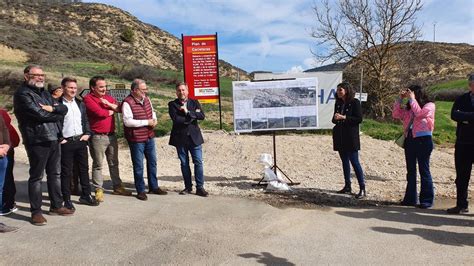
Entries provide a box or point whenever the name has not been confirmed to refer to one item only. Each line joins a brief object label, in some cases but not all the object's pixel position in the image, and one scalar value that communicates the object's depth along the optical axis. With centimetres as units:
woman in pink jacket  606
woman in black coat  681
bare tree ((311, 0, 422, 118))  1750
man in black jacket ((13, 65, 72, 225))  489
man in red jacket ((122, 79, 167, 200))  638
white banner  1107
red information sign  1263
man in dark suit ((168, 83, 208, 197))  671
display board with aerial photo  780
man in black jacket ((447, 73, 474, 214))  564
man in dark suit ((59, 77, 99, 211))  568
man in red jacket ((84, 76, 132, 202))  623
